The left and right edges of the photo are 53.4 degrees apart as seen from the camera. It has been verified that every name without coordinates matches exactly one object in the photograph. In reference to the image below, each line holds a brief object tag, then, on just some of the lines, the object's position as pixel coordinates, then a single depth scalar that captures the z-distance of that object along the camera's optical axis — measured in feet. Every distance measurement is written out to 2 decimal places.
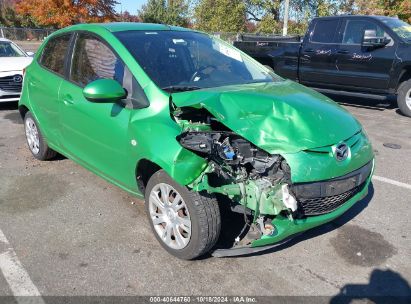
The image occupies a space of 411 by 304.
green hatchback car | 9.26
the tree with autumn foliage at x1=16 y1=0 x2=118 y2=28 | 85.05
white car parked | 27.17
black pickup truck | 26.16
